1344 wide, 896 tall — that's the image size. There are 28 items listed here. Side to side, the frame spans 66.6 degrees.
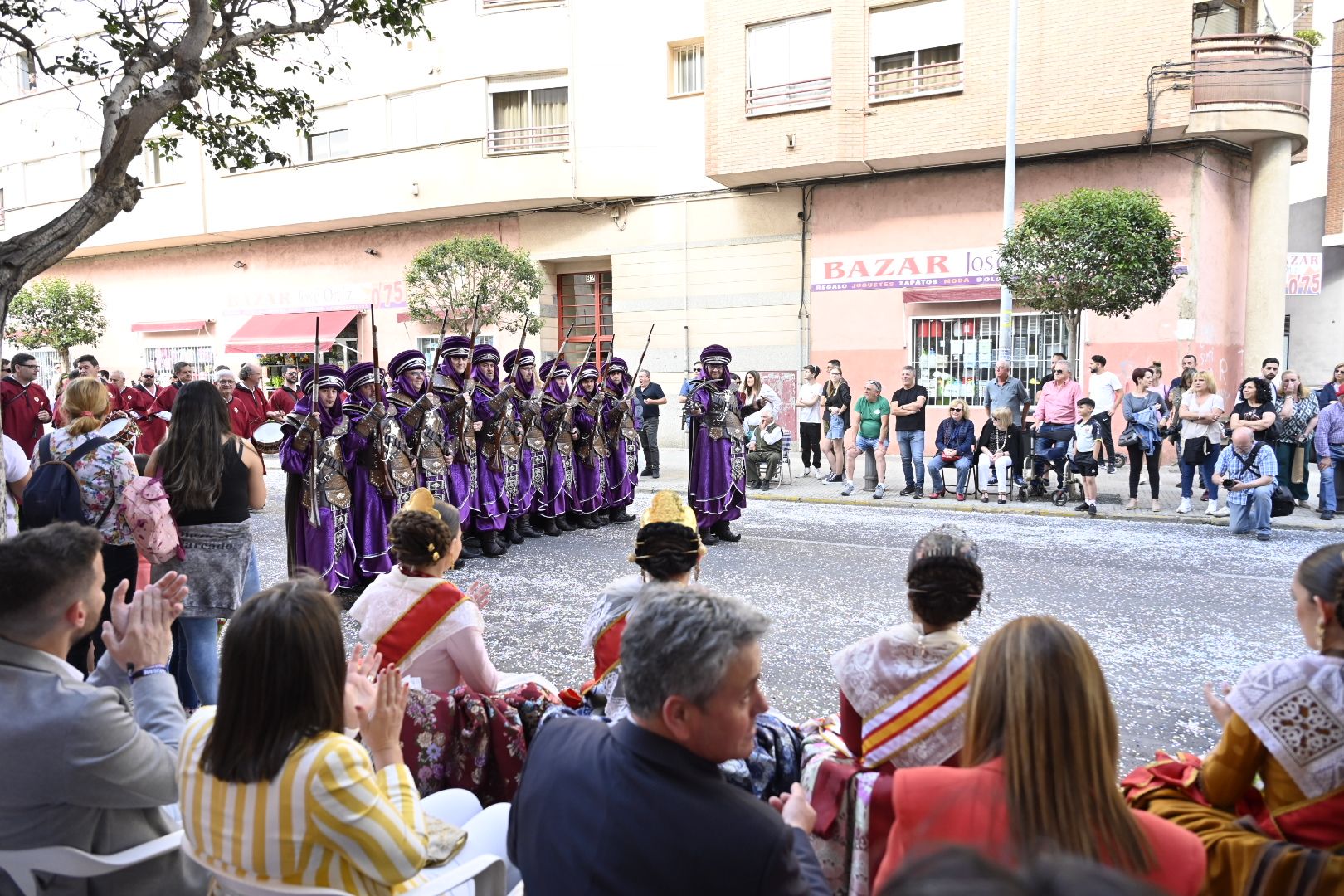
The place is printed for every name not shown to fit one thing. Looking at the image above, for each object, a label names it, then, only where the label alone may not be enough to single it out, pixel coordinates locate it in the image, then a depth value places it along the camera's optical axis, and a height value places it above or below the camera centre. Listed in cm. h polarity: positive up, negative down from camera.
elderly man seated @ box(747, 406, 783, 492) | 1443 -136
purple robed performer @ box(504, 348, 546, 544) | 980 -89
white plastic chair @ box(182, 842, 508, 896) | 204 -114
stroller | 1230 -144
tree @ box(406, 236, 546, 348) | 1964 +150
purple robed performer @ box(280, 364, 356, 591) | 751 -90
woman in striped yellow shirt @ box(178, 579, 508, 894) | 202 -83
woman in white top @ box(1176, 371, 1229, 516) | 1096 -93
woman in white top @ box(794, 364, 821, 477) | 1562 -102
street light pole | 1499 +268
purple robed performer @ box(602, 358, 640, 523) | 1087 -94
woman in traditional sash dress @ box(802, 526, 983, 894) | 264 -98
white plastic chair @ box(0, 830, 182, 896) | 227 -112
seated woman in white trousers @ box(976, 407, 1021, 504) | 1256 -125
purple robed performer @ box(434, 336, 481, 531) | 907 -52
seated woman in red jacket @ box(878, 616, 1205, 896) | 178 -77
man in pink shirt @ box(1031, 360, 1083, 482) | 1234 -75
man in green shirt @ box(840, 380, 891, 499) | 1377 -100
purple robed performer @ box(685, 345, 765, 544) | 985 -92
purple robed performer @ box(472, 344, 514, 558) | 941 -90
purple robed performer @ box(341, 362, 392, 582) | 783 -85
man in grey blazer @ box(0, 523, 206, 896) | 223 -82
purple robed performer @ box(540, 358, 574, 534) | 1030 -99
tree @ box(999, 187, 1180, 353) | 1302 +122
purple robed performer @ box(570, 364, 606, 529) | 1063 -95
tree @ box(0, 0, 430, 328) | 567 +192
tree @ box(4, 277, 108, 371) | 2530 +114
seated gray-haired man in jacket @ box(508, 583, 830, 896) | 170 -76
